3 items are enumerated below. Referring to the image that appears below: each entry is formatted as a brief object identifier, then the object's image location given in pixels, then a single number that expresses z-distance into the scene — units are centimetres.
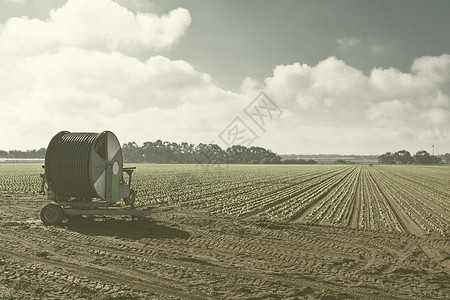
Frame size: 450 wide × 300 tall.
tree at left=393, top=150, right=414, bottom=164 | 19212
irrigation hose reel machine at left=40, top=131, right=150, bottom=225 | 1212
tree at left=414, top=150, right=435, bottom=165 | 18558
